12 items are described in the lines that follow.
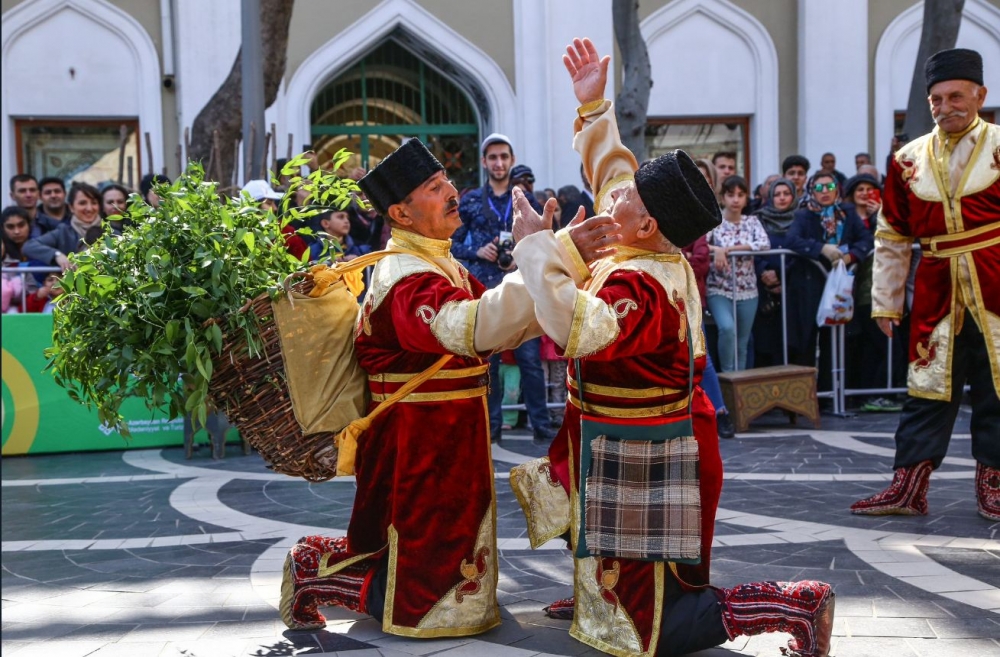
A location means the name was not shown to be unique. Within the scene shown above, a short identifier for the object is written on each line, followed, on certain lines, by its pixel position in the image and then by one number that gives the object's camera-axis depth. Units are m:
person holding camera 8.26
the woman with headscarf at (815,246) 9.28
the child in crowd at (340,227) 8.15
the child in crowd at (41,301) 8.91
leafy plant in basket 3.72
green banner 8.73
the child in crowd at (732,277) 9.11
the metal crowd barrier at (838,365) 9.36
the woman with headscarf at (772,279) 9.54
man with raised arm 3.43
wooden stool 8.72
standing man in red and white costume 5.43
